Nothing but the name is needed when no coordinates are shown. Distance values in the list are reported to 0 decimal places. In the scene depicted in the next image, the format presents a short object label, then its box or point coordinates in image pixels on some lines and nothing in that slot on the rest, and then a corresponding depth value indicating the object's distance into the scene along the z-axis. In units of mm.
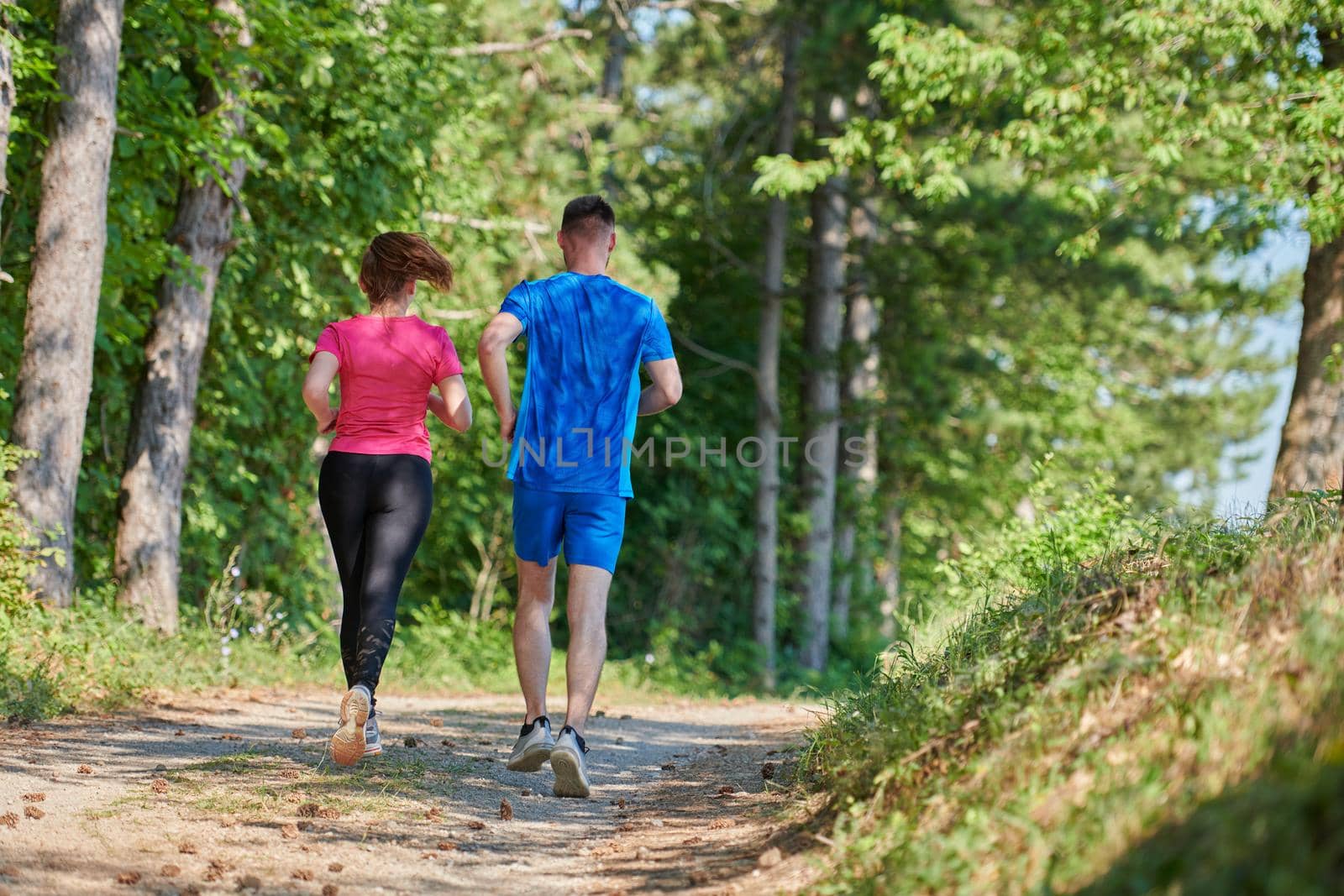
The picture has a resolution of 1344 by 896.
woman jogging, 10328
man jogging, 10172
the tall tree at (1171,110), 20875
